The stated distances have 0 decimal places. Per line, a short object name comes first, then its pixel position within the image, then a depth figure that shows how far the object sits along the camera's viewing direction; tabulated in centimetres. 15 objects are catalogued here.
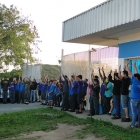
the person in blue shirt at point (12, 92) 1838
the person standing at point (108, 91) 1029
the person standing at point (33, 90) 1862
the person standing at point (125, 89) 879
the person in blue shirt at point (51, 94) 1516
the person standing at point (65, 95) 1257
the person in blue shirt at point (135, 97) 771
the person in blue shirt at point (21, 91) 1842
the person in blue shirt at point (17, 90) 1855
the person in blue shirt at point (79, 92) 1144
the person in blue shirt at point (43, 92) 1694
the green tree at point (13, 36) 2498
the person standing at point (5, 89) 1834
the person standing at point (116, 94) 938
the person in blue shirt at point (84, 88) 1153
